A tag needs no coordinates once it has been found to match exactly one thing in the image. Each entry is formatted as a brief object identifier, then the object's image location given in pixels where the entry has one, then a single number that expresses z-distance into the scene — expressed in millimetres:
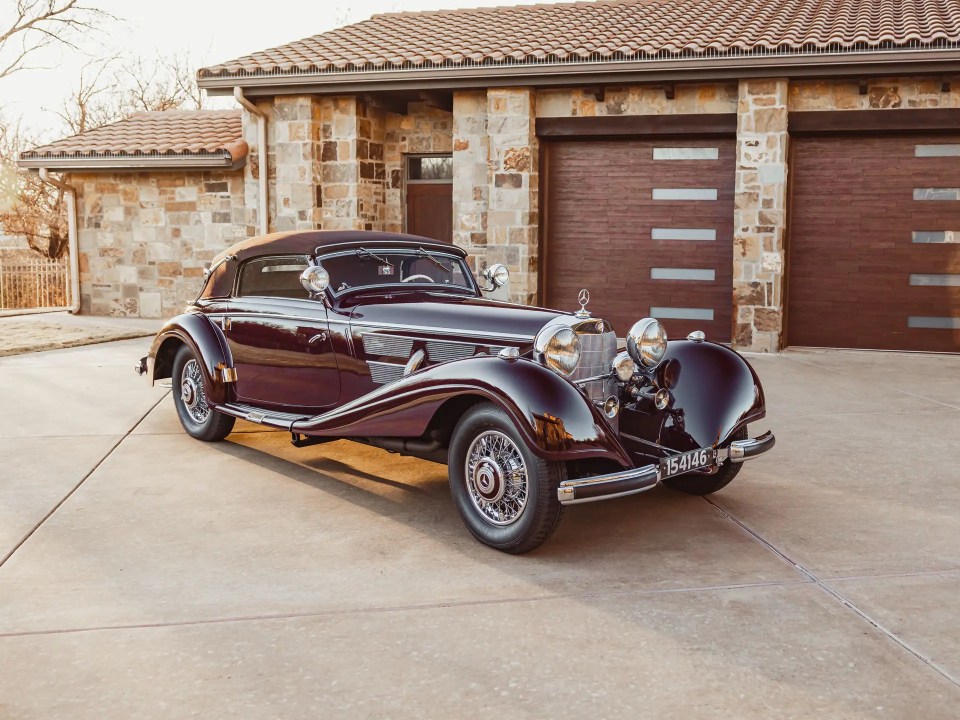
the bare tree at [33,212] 27266
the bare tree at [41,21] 26062
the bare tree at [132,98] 31188
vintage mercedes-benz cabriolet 4180
